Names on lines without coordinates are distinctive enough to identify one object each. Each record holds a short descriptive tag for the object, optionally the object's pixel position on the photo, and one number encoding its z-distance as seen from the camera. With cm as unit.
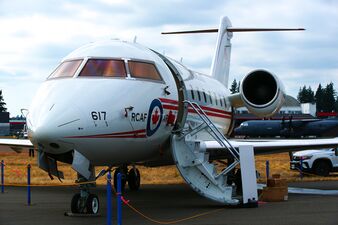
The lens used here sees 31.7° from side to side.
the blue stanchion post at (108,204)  965
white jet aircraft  1032
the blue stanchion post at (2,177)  1733
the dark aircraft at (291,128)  7344
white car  2452
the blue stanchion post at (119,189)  968
